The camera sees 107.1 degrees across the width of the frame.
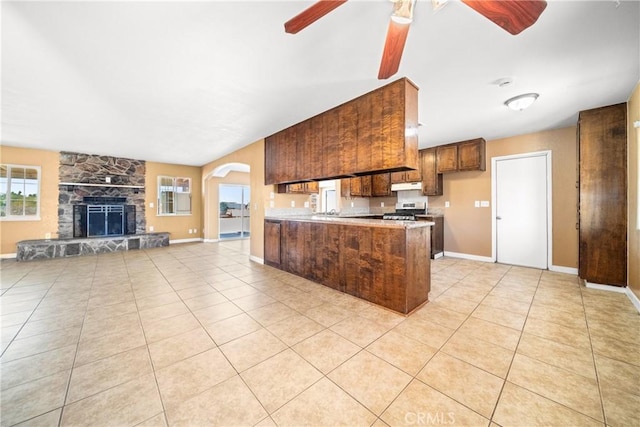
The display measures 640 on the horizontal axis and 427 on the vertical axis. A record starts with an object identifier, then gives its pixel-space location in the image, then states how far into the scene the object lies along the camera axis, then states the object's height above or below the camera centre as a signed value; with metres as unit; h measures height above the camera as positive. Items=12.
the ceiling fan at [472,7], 1.27 +1.14
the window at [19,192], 5.15 +0.52
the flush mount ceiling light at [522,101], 2.82 +1.35
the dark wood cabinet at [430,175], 5.23 +0.85
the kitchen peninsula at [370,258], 2.51 -0.56
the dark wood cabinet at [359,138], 2.58 +0.98
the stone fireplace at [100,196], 5.83 +0.50
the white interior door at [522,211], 4.26 +0.02
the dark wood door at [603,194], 3.02 +0.23
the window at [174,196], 7.27 +0.59
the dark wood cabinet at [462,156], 4.66 +1.15
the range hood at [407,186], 5.48 +0.64
